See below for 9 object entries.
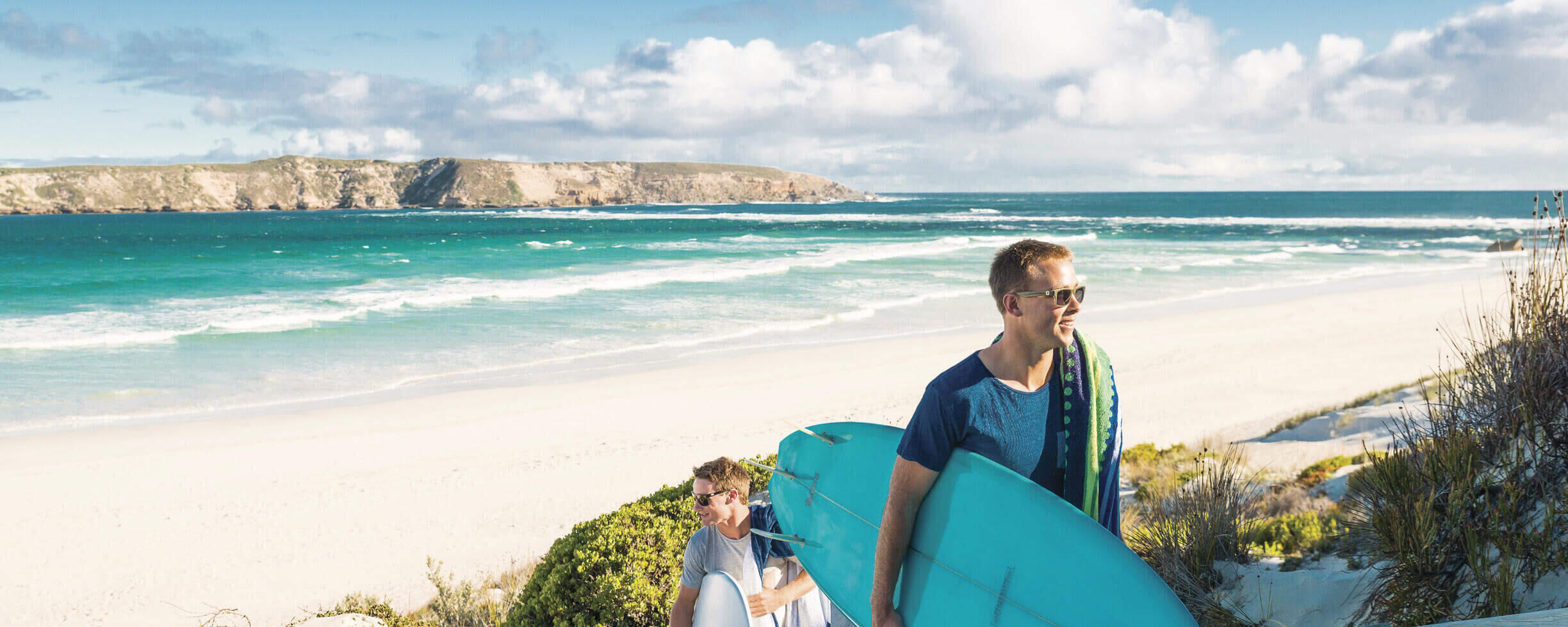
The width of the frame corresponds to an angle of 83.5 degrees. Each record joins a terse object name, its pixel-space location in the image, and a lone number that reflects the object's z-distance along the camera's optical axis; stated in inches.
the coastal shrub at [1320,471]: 251.4
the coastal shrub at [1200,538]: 148.9
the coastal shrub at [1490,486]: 116.3
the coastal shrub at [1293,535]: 170.9
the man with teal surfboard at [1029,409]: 80.5
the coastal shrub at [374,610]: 181.3
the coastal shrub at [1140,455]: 290.4
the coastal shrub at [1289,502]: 220.2
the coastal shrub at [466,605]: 195.6
